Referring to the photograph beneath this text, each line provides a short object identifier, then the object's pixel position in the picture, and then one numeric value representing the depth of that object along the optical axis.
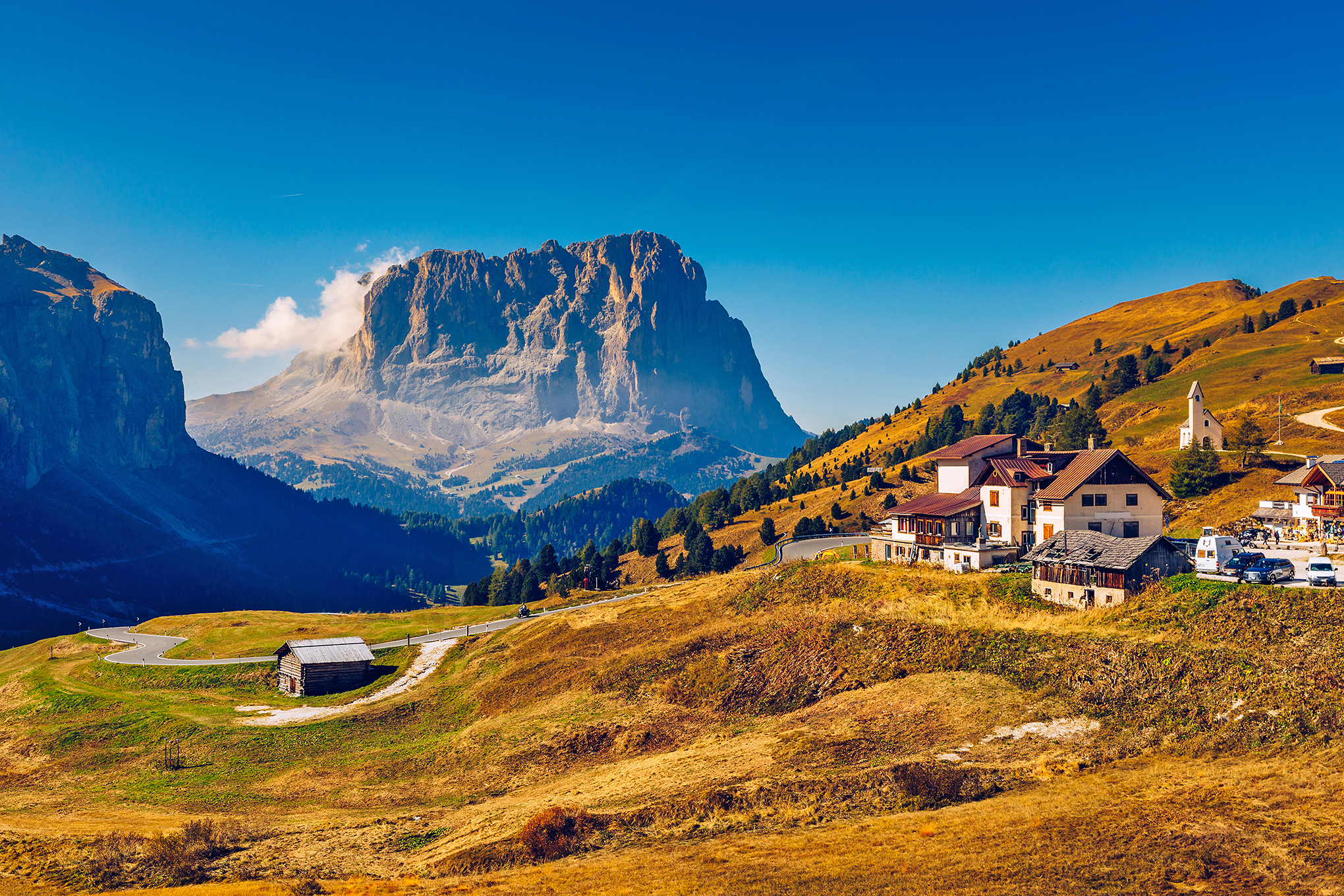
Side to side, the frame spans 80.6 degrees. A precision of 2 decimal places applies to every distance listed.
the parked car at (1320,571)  46.91
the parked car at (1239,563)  50.24
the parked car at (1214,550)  53.23
